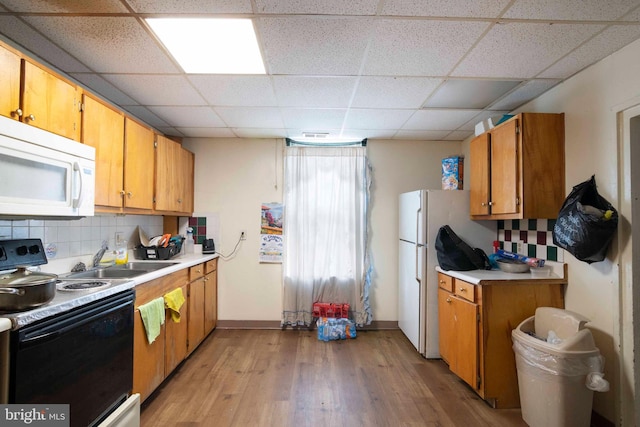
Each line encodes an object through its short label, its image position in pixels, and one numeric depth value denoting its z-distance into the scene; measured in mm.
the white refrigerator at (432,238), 2793
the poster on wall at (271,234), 3561
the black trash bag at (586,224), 1686
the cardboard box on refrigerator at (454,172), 2934
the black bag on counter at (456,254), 2514
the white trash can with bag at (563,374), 1643
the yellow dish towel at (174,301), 2276
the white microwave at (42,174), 1288
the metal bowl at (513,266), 2270
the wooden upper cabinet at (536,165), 2088
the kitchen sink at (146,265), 2621
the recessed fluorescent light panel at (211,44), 1545
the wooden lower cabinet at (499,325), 2064
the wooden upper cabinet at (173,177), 2764
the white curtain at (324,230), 3496
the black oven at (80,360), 1174
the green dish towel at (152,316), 1962
